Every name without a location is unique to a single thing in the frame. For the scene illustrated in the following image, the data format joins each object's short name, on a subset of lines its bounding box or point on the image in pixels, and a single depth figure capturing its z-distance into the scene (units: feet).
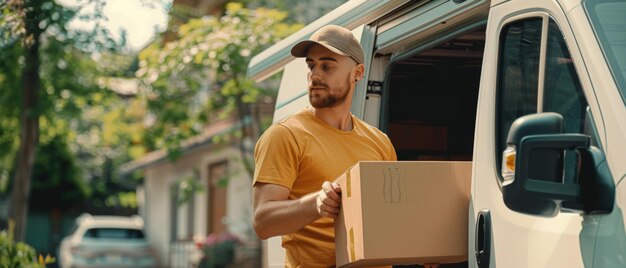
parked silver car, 72.23
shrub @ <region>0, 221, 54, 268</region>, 24.85
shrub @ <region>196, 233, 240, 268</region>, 57.67
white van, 10.16
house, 61.88
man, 13.19
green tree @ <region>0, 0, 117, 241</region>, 39.88
